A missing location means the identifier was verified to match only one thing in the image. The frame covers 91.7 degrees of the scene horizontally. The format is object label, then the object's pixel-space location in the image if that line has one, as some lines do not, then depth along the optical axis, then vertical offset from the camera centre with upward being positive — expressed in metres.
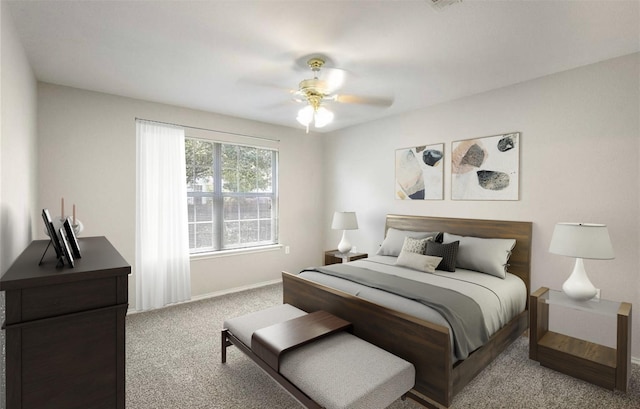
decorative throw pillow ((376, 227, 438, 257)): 3.71 -0.48
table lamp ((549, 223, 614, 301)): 2.31 -0.34
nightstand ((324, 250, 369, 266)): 4.46 -0.81
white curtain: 3.69 -0.23
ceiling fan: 2.60 +0.96
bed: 1.91 -0.92
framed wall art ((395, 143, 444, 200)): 3.87 +0.38
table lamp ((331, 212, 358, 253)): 4.49 -0.32
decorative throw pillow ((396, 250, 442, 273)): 3.13 -0.62
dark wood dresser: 1.10 -0.52
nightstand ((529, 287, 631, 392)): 2.16 -1.15
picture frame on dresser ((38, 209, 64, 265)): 1.40 -0.17
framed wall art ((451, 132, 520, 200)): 3.24 +0.38
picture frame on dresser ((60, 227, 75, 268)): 1.35 -0.23
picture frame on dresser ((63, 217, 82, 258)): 1.55 -0.21
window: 4.25 +0.07
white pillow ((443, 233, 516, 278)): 3.02 -0.53
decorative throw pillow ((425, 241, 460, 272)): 3.15 -0.54
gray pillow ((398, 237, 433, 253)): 3.39 -0.49
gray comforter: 2.06 -0.74
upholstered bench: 1.67 -0.98
